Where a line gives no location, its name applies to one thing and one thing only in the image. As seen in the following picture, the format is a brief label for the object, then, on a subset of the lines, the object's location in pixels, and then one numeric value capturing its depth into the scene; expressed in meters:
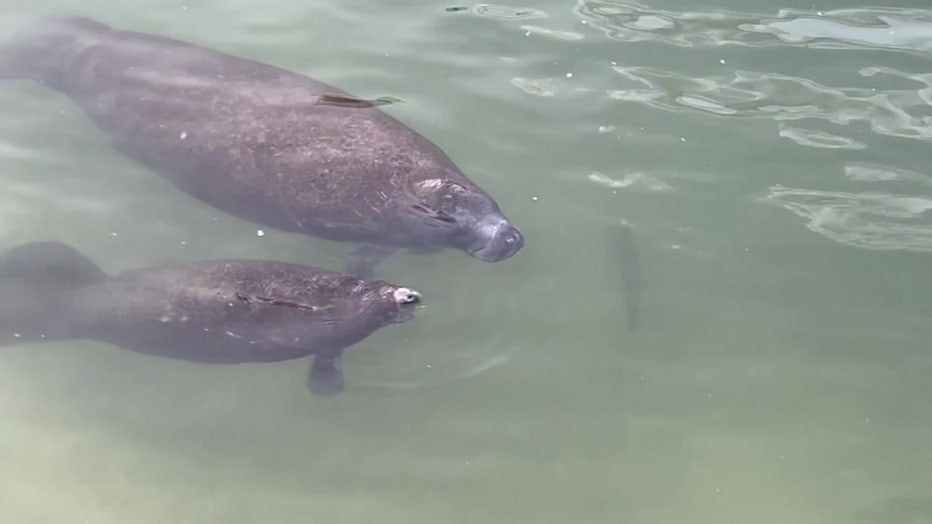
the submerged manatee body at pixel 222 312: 5.61
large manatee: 6.26
